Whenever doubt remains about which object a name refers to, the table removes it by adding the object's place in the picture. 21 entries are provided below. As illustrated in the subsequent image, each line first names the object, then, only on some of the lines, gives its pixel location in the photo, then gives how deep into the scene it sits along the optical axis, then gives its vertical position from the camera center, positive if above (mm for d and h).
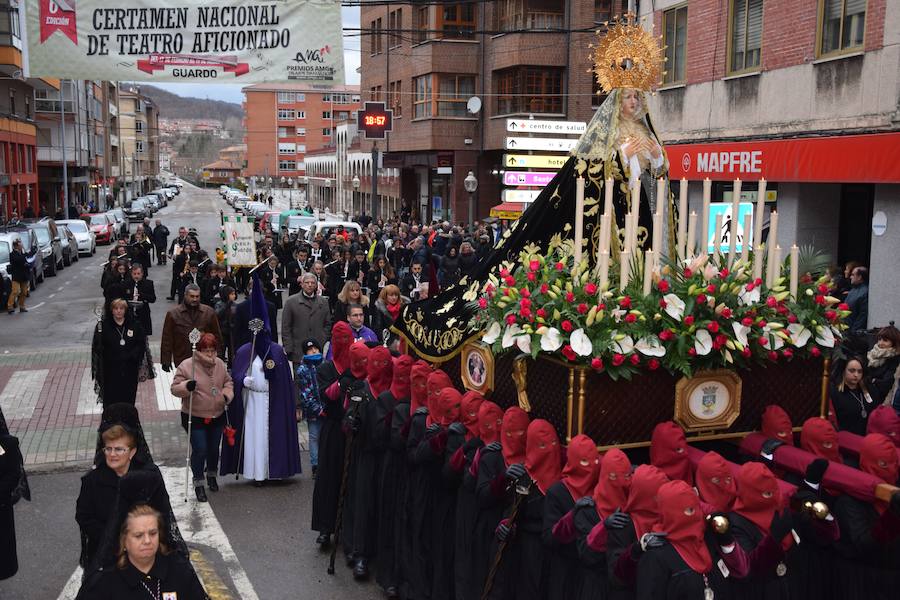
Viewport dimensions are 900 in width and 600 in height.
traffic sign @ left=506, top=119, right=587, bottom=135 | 18078 +1158
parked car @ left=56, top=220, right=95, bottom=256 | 37156 -2264
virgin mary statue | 6801 +147
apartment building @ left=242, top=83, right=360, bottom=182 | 117688 +7801
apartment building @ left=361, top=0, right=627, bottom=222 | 35250 +4002
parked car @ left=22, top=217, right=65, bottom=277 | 29511 -2104
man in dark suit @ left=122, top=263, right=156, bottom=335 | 14365 -1667
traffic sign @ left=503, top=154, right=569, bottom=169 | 18234 +488
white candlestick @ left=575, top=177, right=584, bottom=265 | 5942 -179
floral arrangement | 5582 -791
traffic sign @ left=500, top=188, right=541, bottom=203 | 18156 -177
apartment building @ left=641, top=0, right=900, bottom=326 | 14414 +1383
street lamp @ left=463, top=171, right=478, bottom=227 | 28531 +57
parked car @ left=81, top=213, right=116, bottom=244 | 43406 -2221
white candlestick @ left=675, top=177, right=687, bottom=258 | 6539 -225
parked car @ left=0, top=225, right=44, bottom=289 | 25038 -1765
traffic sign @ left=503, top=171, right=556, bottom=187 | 18109 +157
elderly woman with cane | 8883 -2014
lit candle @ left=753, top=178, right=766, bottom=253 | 6344 -140
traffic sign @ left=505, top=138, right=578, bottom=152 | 18219 +813
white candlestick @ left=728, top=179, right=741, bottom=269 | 6318 -215
